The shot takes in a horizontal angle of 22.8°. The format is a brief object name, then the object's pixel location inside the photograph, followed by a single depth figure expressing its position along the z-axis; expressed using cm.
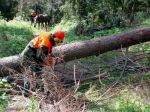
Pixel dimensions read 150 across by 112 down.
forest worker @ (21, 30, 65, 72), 813
